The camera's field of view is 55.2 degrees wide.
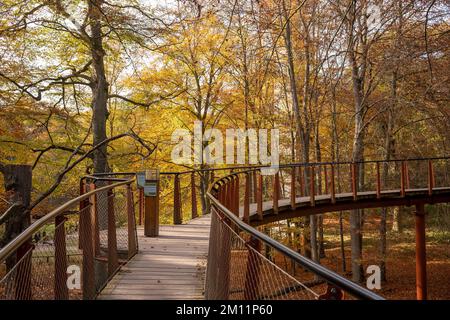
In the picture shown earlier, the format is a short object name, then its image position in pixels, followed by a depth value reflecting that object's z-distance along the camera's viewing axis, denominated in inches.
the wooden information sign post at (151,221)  373.8
